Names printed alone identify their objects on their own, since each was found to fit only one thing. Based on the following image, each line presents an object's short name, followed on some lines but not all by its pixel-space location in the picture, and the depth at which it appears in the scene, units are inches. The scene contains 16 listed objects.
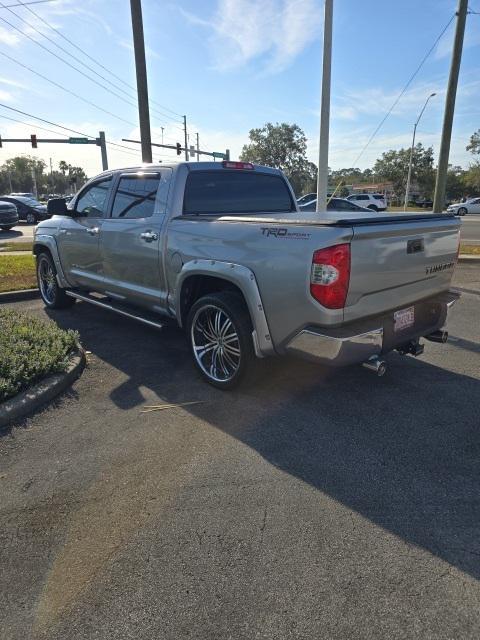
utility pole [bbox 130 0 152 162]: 442.9
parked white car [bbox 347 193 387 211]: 1390.6
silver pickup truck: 123.6
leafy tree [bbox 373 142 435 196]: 2928.2
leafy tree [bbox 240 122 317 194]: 3444.9
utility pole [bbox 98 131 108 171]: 1137.4
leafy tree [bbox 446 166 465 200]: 3088.1
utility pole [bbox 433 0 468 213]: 378.6
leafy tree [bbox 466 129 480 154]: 2721.9
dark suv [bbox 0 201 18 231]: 851.4
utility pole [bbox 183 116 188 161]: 2694.4
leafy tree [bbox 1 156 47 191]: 5008.6
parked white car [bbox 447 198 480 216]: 1512.1
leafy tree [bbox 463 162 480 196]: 2706.7
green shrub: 153.6
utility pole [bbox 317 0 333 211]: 310.0
